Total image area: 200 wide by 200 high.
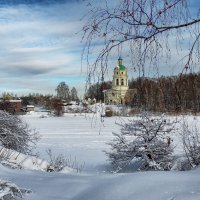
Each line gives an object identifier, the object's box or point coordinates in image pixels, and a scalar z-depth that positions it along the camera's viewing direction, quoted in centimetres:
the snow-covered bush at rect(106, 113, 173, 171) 961
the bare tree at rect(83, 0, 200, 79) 187
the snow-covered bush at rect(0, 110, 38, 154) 865
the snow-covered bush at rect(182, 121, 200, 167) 765
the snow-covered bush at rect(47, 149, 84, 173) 620
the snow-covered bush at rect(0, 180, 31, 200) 256
